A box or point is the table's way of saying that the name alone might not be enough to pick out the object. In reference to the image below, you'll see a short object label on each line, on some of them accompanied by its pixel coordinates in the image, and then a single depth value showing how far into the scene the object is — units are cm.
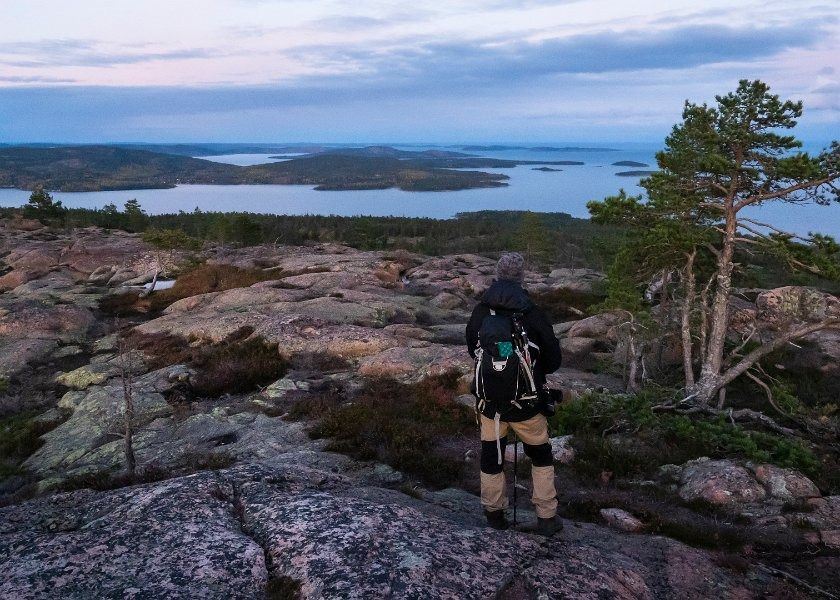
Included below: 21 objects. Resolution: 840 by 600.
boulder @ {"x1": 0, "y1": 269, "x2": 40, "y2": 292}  4000
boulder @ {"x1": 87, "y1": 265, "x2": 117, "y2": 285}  4219
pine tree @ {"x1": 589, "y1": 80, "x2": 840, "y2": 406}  1318
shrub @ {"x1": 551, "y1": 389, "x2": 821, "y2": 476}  957
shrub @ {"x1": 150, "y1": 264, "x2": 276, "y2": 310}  3522
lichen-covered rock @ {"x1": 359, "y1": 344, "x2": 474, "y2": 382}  1664
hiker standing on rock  577
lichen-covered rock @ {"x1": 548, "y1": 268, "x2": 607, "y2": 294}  3703
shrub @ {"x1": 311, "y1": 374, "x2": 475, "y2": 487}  937
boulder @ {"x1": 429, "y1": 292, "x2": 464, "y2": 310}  3230
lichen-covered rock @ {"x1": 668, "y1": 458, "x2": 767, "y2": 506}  825
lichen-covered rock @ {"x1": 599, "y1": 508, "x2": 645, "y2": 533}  679
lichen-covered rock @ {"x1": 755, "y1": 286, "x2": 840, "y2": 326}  1475
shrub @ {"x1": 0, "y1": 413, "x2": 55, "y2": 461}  1414
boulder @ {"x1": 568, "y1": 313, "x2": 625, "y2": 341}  2550
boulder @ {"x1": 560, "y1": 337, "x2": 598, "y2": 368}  2222
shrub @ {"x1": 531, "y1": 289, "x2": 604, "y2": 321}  3240
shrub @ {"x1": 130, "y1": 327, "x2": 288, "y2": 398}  1681
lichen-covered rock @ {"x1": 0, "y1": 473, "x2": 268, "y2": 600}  444
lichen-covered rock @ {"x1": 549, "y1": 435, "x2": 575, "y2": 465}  1022
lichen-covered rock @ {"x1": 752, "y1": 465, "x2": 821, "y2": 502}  824
